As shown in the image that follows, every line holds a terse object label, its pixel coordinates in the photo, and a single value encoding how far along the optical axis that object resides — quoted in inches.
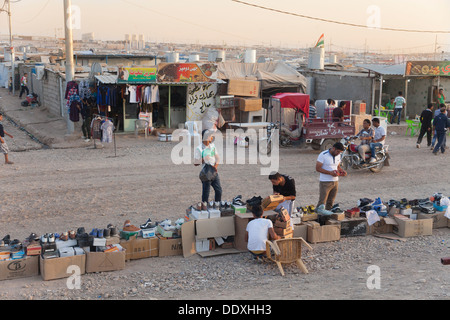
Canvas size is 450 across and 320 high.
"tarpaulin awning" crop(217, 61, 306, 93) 898.1
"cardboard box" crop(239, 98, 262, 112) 834.8
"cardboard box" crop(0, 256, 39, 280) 287.9
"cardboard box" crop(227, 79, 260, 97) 849.1
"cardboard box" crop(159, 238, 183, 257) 326.6
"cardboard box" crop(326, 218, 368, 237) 366.0
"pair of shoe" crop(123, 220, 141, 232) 326.2
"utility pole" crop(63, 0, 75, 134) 733.9
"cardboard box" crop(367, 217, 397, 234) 376.5
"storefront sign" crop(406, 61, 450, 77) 943.7
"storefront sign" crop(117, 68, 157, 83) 753.4
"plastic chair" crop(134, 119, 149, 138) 777.6
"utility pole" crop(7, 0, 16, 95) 1445.5
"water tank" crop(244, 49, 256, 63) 1113.4
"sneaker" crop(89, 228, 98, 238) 309.3
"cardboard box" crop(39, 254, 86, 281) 286.4
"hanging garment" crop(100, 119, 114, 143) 664.4
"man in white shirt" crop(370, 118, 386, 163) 568.4
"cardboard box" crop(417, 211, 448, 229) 390.0
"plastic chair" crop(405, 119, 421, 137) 850.1
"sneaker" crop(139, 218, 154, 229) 328.9
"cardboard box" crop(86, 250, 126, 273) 298.2
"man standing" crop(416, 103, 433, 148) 717.9
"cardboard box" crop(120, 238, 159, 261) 318.3
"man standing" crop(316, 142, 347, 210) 382.0
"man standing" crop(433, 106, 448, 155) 661.3
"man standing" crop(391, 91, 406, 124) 918.4
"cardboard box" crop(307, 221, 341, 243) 351.3
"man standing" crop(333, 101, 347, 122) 668.7
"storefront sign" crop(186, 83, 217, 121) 833.5
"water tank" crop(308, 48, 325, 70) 1124.5
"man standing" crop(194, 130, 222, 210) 390.3
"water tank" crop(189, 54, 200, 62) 1214.6
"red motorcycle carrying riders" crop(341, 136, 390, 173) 568.4
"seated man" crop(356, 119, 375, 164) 565.9
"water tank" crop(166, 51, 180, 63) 1196.5
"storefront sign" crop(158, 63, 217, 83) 784.9
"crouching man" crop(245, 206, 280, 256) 309.1
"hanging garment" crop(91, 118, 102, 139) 668.7
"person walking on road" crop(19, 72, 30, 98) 1326.3
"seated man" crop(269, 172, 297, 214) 349.4
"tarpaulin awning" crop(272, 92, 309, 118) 656.2
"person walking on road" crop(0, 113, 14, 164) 580.2
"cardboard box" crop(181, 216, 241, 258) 328.5
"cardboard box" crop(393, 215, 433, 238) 372.5
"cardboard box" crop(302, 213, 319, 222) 361.1
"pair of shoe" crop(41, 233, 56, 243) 298.5
